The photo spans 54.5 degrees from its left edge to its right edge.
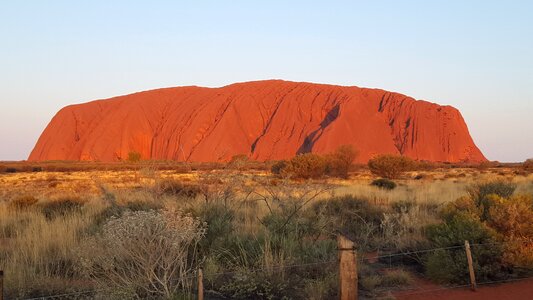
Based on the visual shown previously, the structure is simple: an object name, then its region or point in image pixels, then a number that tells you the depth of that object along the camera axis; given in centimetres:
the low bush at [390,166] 3372
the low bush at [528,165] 3981
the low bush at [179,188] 1402
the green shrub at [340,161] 3337
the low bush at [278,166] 3350
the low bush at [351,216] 1046
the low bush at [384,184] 2159
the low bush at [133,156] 6968
